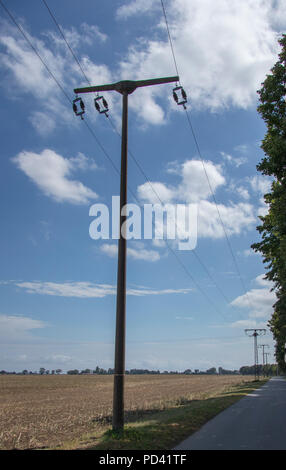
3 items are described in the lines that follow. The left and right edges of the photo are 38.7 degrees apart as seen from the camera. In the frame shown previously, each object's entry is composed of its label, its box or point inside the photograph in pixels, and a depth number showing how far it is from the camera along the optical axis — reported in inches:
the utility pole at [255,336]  3107.8
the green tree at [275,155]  810.2
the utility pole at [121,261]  462.6
